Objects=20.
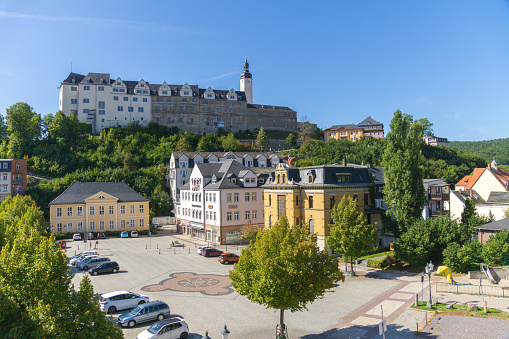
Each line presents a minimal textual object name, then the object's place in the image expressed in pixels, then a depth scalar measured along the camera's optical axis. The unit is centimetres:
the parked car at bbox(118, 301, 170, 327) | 2097
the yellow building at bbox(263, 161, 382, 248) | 4022
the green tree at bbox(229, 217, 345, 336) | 1783
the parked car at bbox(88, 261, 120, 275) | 3340
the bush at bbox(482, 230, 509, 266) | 2889
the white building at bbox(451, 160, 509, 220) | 4422
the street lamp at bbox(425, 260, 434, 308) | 2289
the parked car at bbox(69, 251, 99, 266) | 3759
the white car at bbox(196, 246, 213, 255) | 4233
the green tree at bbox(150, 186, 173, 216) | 7338
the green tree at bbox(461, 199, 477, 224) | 3897
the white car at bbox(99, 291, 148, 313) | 2325
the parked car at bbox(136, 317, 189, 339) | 1831
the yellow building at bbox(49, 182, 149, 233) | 5809
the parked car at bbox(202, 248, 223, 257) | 4150
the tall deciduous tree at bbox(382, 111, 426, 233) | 3684
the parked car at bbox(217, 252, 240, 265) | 3750
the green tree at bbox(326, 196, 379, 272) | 3203
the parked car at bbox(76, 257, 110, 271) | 3509
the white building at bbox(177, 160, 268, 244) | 5038
